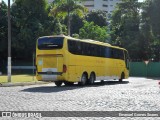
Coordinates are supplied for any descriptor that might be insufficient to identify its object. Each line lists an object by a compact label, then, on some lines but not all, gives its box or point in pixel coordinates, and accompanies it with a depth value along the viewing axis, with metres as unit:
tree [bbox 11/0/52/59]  58.25
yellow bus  25.25
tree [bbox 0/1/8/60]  60.97
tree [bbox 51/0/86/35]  46.69
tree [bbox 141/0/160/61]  53.62
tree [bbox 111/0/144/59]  63.16
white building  143.38
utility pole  30.21
